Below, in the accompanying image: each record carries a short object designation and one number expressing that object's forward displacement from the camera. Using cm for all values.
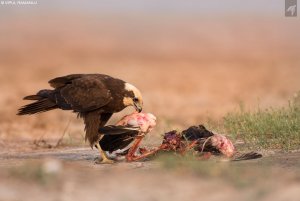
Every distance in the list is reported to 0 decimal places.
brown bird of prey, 1734
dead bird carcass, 1698
